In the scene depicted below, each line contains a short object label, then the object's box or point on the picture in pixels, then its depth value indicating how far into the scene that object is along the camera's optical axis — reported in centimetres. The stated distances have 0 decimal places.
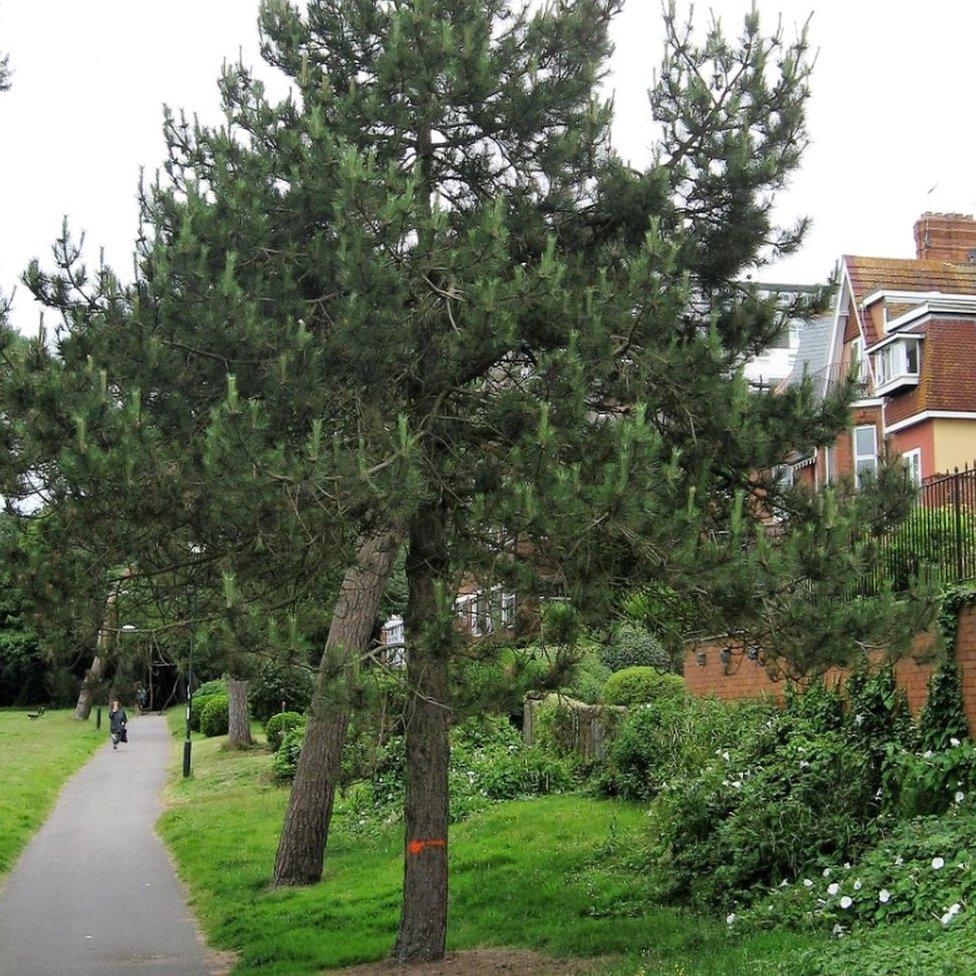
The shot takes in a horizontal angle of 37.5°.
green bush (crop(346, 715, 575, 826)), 2153
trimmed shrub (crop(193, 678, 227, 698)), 5147
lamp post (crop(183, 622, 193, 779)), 3316
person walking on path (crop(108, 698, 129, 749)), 4459
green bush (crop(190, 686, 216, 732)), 4722
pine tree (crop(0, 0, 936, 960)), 1013
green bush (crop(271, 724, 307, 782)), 2823
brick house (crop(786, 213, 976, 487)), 3275
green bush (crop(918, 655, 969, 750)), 1314
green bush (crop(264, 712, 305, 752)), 3344
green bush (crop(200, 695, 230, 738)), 4462
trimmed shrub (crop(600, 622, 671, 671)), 3131
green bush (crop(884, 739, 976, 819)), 1241
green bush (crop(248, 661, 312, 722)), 4091
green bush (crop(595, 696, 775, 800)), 1714
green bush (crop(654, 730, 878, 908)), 1297
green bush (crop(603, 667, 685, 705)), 2336
